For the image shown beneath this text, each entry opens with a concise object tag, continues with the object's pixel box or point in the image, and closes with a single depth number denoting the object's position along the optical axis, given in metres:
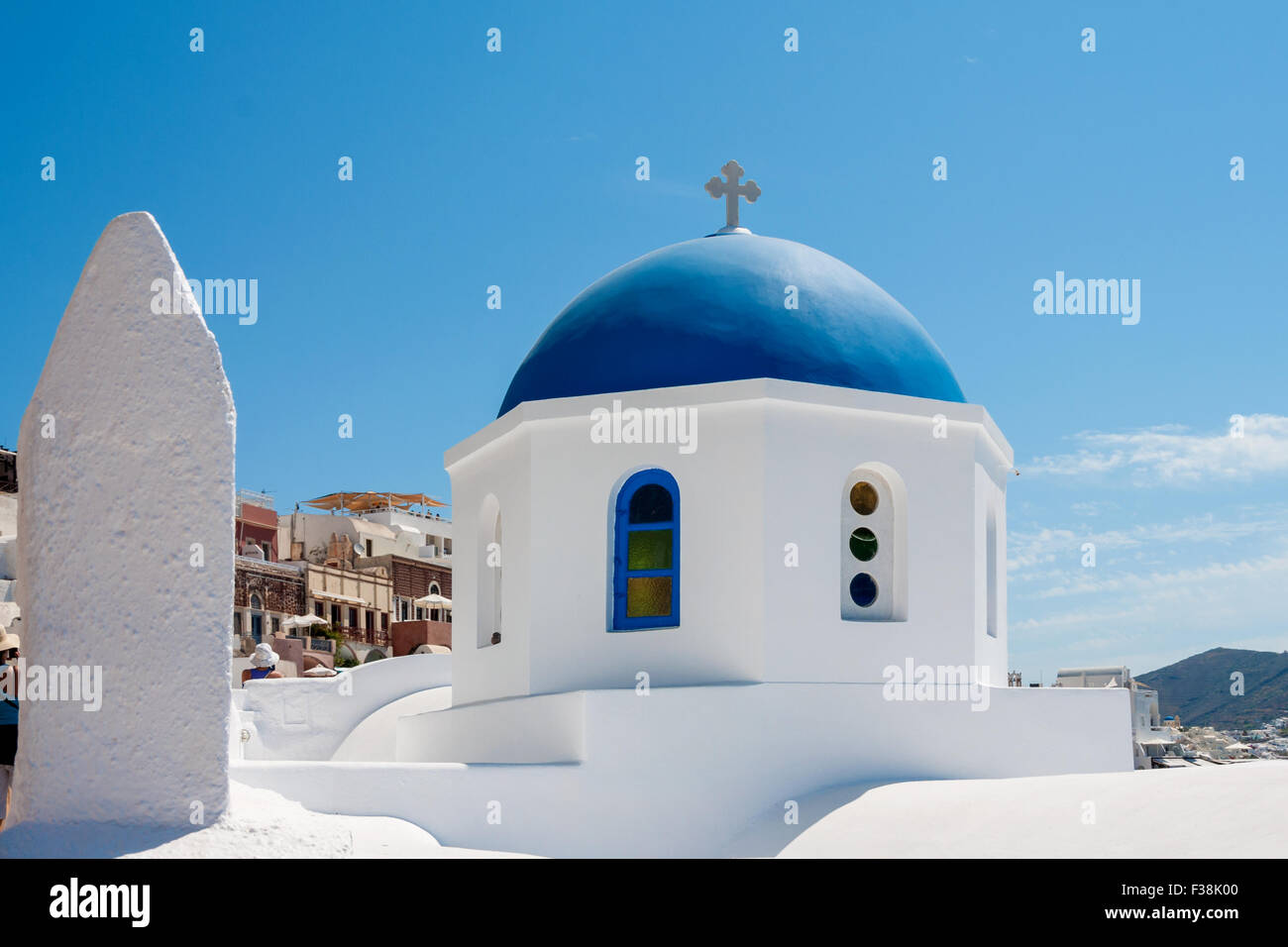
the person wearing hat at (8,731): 8.05
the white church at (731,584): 9.99
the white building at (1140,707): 27.80
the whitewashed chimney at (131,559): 5.89
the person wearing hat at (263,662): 19.78
